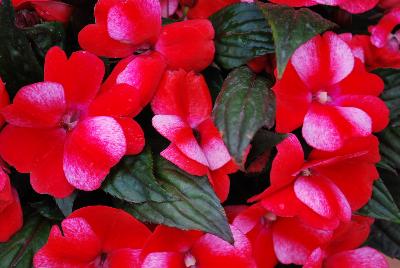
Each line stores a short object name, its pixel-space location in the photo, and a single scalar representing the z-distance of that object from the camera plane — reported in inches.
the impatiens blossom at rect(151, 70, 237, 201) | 15.4
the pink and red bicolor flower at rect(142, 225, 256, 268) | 15.5
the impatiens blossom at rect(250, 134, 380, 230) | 15.7
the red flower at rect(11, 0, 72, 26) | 17.0
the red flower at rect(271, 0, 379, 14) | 16.8
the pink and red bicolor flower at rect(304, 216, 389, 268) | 17.4
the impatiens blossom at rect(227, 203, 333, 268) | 16.5
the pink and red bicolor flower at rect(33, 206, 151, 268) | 15.3
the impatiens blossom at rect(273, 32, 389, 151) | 15.8
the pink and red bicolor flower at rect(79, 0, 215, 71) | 15.9
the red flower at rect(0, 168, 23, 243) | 15.9
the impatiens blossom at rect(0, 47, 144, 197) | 15.1
